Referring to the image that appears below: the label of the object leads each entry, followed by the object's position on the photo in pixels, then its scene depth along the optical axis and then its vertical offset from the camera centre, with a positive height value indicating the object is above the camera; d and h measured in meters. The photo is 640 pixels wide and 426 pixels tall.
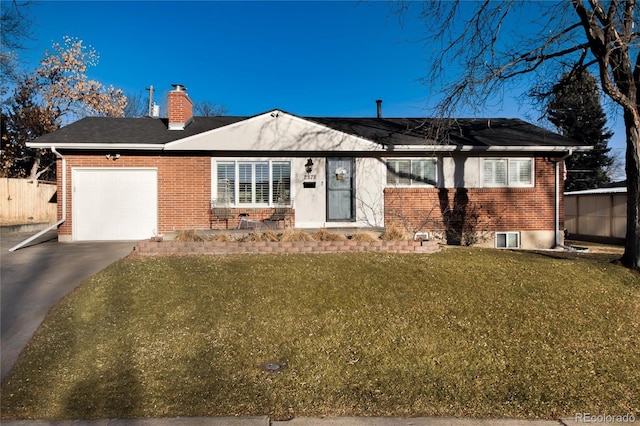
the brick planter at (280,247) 8.07 -0.88
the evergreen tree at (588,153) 29.98 +4.05
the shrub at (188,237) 8.57 -0.71
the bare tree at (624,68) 7.25 +2.54
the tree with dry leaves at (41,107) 21.30 +5.33
